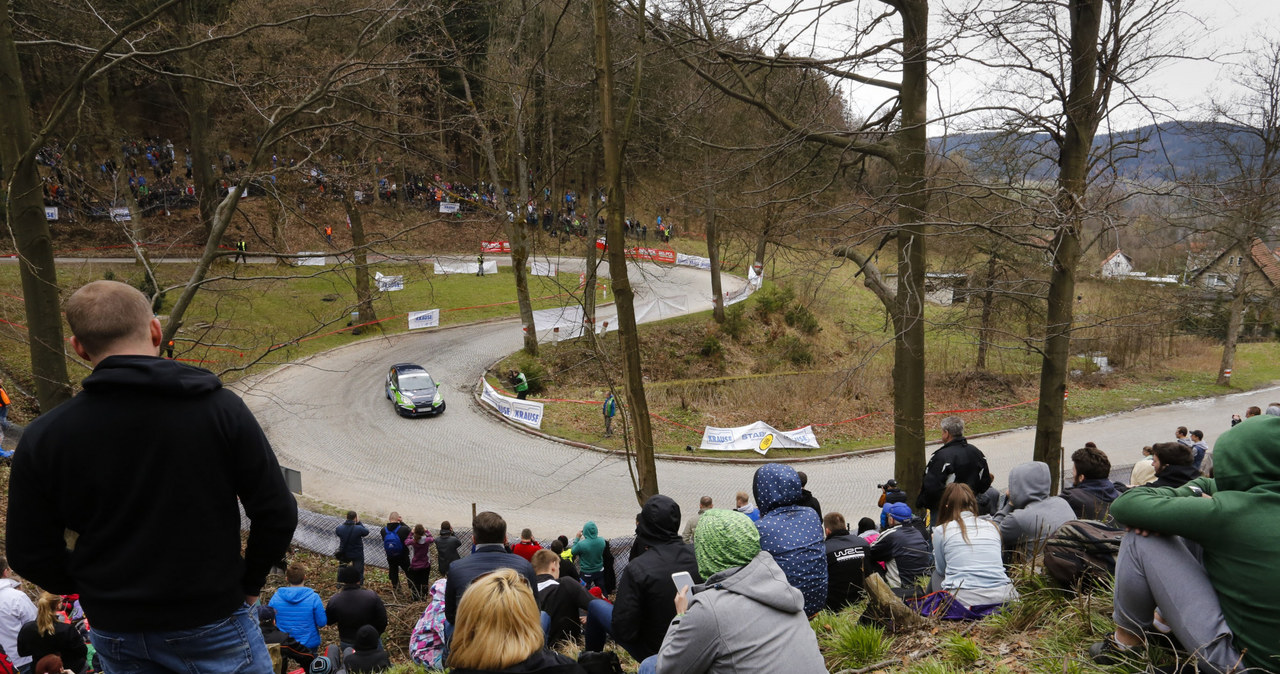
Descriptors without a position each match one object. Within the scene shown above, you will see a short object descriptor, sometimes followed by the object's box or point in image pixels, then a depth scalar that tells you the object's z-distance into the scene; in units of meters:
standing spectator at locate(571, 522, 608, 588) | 9.90
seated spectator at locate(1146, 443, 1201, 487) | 5.07
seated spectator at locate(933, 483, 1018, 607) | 5.05
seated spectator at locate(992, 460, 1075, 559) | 5.98
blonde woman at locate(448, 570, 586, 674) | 3.10
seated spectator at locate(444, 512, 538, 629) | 4.87
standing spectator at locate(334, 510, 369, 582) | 11.52
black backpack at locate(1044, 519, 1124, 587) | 4.66
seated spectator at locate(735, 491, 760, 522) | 9.52
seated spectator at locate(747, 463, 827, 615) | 4.64
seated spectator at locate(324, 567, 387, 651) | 7.13
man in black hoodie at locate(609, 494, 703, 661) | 4.39
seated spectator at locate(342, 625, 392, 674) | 6.41
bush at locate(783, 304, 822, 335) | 32.97
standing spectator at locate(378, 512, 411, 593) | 11.33
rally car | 22.53
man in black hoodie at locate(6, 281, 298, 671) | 2.37
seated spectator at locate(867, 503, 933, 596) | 6.20
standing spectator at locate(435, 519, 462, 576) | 10.17
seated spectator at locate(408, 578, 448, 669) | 5.69
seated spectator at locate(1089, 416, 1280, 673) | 3.04
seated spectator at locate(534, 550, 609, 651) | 5.94
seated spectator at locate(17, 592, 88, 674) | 5.78
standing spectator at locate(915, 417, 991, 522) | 8.40
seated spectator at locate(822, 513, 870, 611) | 6.29
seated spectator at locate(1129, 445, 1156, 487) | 7.43
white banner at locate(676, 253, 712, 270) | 48.74
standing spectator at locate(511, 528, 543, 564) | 9.42
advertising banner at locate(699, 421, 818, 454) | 21.02
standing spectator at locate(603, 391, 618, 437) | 20.47
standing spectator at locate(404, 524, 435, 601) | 11.20
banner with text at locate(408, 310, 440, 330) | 31.90
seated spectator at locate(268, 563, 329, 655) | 7.22
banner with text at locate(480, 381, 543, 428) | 22.22
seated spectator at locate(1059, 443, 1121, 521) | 6.48
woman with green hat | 3.10
